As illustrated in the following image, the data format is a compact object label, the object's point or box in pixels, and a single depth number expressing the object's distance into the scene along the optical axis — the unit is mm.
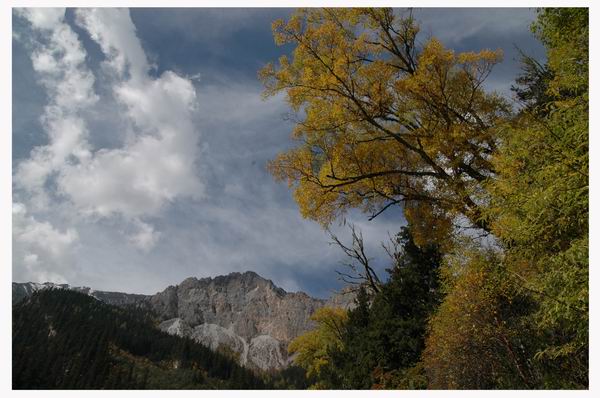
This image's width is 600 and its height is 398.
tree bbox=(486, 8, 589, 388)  6188
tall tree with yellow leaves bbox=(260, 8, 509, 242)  10203
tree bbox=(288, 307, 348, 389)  32688
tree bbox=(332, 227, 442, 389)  16641
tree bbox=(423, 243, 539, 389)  11335
